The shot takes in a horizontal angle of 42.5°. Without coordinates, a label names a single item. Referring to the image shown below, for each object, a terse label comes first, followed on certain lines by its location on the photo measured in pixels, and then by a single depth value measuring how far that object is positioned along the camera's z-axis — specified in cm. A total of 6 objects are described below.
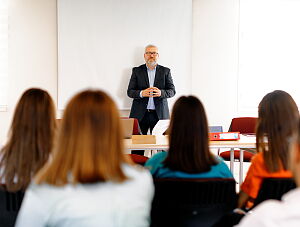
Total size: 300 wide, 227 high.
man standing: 531
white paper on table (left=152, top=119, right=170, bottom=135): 377
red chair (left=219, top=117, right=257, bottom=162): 466
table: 310
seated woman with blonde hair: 133
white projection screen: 544
